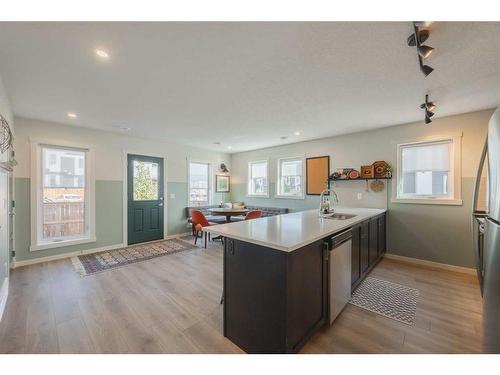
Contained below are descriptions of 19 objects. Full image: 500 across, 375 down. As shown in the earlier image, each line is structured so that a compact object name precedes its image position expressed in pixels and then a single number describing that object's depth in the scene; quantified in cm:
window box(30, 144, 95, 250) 382
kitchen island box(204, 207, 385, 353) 153
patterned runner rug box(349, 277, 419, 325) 226
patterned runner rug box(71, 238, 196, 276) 356
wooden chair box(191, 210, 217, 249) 484
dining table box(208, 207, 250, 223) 506
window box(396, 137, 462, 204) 348
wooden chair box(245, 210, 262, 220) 452
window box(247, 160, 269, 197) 636
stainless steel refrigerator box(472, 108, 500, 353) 110
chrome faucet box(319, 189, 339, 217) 321
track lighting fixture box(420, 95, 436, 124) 280
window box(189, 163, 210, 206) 628
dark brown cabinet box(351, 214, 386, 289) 264
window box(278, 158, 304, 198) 555
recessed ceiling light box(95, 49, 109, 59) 187
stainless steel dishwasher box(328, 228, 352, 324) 200
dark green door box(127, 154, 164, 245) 496
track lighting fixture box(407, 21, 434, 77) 143
